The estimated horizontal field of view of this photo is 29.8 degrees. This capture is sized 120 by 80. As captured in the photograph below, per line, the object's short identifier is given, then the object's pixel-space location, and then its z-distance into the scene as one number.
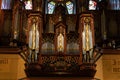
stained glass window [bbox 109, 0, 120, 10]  13.39
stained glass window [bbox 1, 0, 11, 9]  13.38
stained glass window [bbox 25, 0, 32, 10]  13.44
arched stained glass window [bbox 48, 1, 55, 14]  13.49
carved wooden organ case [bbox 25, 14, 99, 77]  10.74
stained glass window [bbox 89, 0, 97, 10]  13.43
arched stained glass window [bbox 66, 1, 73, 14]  13.51
